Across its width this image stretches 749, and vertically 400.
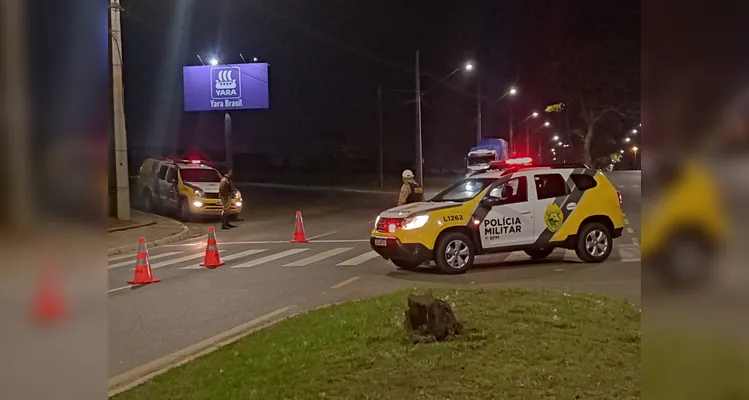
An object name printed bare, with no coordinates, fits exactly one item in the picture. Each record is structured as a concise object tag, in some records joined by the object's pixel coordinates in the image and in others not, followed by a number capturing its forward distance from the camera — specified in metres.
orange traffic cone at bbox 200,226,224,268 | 14.06
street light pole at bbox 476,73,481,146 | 45.09
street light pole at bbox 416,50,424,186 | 36.19
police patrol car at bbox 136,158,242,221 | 25.16
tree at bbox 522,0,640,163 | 46.31
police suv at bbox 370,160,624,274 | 11.91
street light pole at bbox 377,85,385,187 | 48.28
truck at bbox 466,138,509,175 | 43.81
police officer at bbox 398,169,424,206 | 13.84
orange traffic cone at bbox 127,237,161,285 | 12.12
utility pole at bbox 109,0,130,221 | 19.97
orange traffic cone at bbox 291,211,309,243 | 18.06
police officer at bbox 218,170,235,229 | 22.33
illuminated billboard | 43.75
